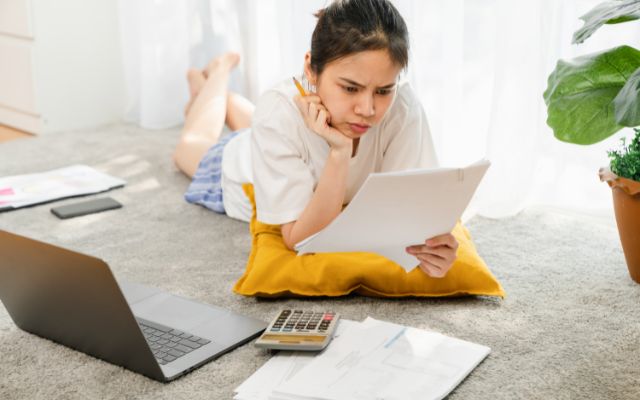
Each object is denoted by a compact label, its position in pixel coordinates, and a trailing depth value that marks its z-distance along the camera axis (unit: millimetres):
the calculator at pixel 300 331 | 1434
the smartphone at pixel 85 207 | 2236
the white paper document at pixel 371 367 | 1305
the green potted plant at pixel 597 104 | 1709
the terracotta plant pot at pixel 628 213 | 1737
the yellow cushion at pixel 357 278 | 1684
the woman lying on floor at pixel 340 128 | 1523
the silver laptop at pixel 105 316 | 1286
